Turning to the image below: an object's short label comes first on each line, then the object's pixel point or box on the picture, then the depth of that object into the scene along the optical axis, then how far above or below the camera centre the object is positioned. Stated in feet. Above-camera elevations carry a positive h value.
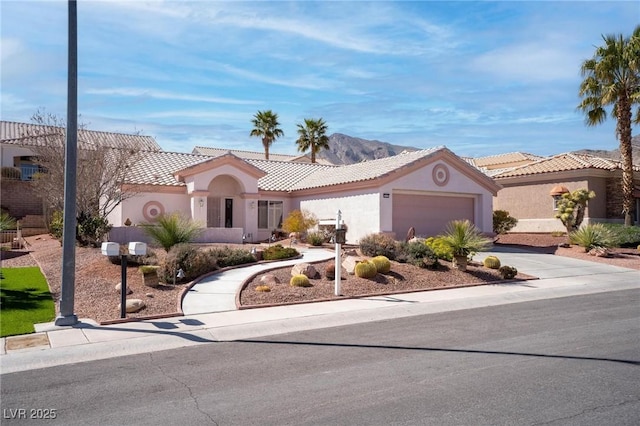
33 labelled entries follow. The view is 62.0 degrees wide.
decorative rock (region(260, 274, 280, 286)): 50.80 -5.93
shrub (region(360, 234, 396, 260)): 62.85 -3.26
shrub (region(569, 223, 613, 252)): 78.74 -2.68
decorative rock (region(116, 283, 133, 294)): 46.01 -6.19
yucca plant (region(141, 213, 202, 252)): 58.59 -1.49
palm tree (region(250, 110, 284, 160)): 168.28 +28.76
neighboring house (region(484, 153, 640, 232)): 100.73 +6.28
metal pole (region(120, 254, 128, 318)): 38.40 -5.38
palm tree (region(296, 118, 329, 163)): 172.04 +26.61
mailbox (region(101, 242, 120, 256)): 39.42 -2.28
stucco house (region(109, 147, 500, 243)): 84.12 +3.95
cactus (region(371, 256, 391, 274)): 56.24 -4.87
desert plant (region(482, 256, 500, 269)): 63.10 -5.21
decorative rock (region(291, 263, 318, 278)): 53.93 -5.29
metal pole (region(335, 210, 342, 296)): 48.51 -4.70
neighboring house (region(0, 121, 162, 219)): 82.12 +11.62
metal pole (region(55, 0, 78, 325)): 36.58 +3.03
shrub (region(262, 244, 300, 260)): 66.39 -4.33
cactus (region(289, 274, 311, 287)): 50.67 -6.03
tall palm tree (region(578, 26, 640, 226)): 89.61 +22.93
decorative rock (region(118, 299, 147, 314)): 40.40 -6.67
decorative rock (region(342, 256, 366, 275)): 56.67 -4.86
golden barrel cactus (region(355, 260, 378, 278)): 54.39 -5.22
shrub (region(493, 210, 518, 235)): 103.19 -0.55
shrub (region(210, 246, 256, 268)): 60.39 -4.39
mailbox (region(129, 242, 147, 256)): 41.09 -2.36
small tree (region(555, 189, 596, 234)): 94.67 +2.40
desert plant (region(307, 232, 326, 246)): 84.33 -3.20
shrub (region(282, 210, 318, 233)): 89.40 -0.71
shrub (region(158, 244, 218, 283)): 51.11 -4.46
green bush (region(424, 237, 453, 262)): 62.08 -3.51
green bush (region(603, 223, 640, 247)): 84.79 -2.50
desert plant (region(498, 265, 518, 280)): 60.44 -6.04
